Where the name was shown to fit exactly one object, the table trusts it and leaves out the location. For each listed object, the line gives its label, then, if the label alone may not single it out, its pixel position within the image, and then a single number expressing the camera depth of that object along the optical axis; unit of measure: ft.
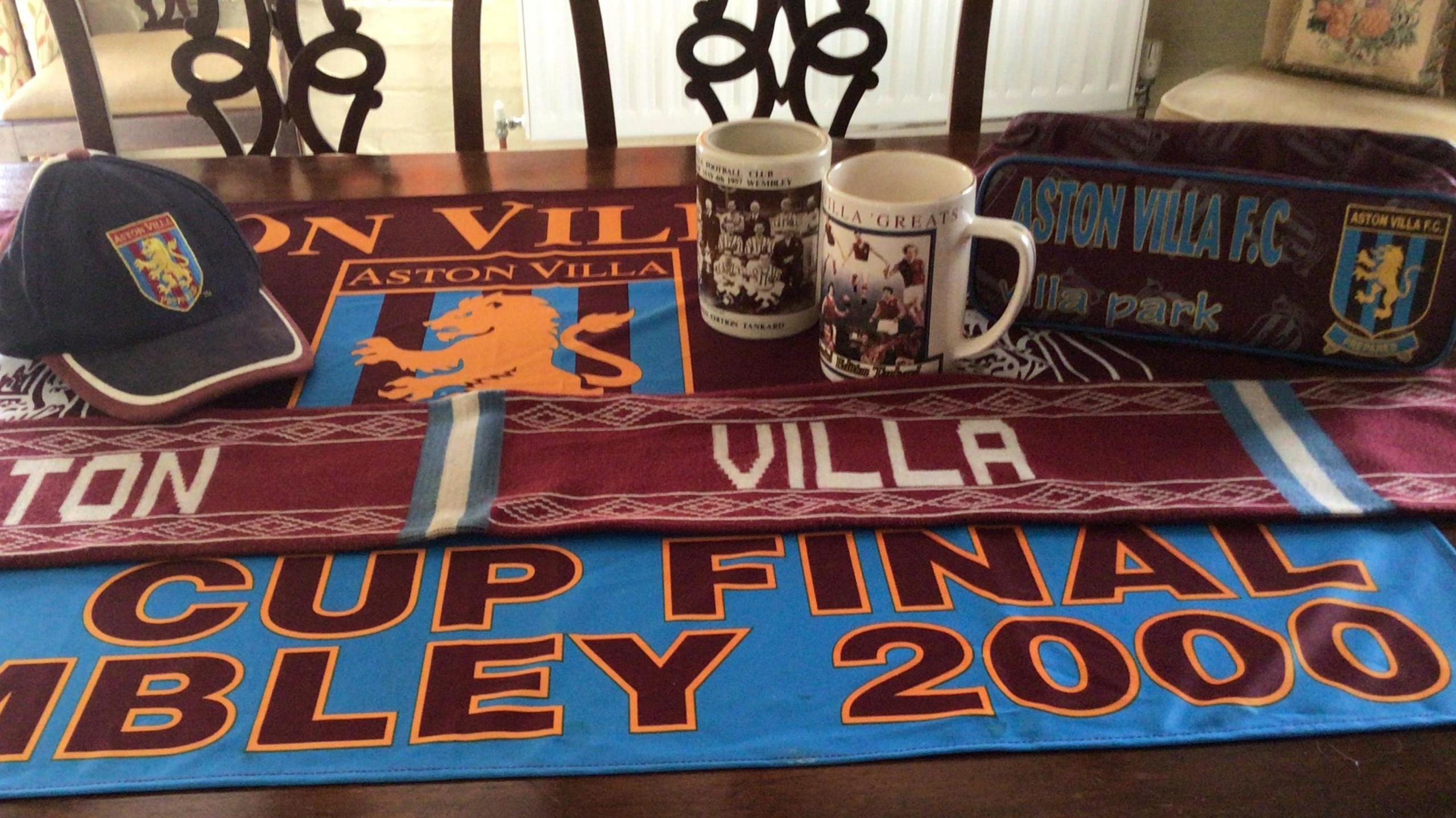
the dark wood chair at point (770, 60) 3.73
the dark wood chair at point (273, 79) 3.65
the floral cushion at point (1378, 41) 6.25
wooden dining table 1.50
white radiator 6.98
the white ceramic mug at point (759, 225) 2.42
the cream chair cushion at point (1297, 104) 6.03
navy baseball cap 2.34
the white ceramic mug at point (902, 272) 2.20
